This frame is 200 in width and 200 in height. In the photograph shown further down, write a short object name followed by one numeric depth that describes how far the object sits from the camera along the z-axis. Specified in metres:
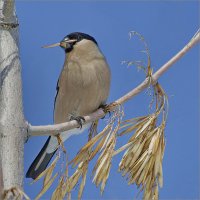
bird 4.80
